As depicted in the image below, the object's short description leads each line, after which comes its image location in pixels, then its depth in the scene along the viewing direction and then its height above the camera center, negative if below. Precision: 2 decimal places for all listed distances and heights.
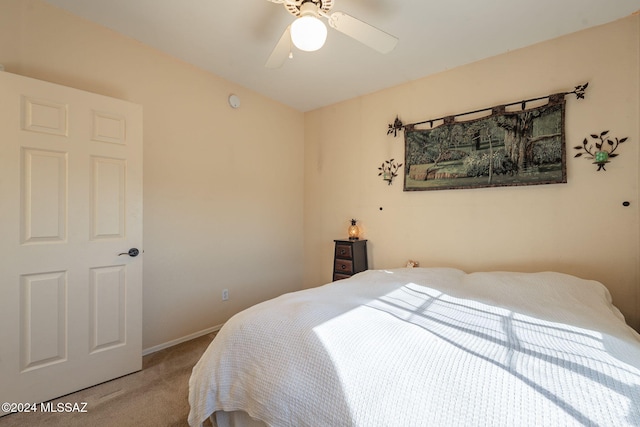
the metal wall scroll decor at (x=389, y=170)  2.98 +0.50
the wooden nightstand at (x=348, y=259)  2.94 -0.48
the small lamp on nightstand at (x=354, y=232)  3.14 -0.20
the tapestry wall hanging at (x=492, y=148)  2.14 +0.60
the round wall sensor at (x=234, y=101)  2.93 +1.24
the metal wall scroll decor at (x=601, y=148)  1.95 +0.49
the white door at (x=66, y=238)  1.64 -0.16
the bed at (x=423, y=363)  0.73 -0.50
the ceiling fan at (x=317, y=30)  1.40 +1.09
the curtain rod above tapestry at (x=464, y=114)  2.06 +0.95
